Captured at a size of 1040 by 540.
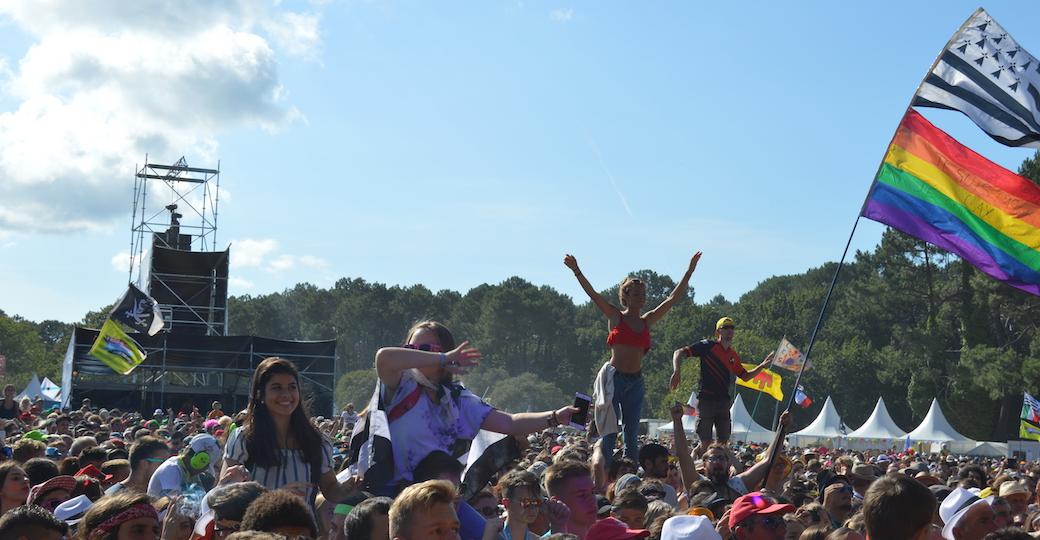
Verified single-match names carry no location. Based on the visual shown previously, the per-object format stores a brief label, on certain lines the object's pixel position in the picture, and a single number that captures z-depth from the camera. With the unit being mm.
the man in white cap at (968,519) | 5992
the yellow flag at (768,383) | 31941
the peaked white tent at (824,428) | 53031
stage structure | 32719
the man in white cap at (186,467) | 6520
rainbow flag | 9211
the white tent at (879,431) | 49469
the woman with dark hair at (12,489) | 6168
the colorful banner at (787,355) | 32844
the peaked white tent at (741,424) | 51375
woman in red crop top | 9445
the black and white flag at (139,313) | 32438
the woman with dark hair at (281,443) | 5738
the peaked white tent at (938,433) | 47562
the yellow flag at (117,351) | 29578
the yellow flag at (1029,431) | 33250
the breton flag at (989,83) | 9414
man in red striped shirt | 10820
